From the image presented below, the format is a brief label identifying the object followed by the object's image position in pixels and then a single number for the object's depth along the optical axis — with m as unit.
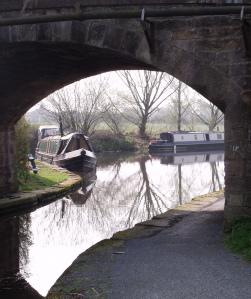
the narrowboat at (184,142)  35.72
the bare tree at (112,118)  40.42
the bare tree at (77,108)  37.41
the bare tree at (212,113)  44.81
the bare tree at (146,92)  41.06
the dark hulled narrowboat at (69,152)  22.22
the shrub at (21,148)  14.12
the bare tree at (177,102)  43.50
